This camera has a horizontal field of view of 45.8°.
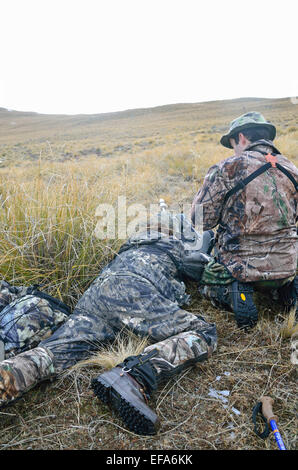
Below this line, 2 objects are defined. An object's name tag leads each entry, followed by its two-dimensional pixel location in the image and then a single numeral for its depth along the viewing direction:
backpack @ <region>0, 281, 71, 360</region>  2.30
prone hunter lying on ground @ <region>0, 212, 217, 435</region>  1.85
